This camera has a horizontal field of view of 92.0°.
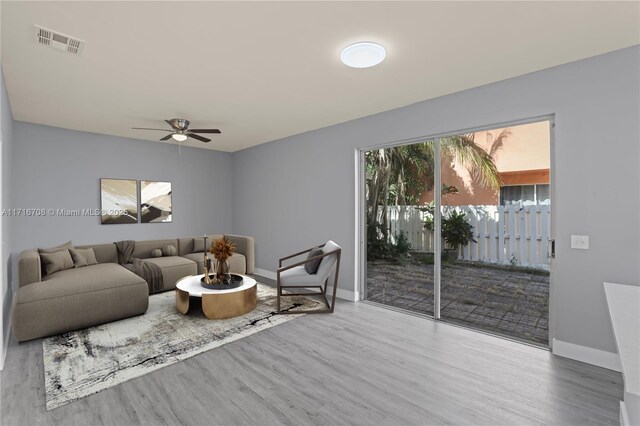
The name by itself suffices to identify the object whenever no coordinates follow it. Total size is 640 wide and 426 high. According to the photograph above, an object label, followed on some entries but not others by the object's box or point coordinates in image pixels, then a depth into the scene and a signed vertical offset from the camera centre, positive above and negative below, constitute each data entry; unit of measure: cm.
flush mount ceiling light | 246 +130
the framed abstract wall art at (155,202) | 577 +21
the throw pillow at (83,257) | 425 -62
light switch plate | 269 -27
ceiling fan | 416 +115
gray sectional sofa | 301 -89
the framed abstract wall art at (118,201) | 532 +22
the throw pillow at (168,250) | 551 -67
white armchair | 400 -83
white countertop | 106 -55
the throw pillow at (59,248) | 403 -47
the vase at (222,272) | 396 -77
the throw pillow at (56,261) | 386 -61
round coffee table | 362 -104
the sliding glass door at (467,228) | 314 -19
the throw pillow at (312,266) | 413 -72
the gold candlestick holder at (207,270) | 395 -73
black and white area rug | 238 -127
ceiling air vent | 228 +133
